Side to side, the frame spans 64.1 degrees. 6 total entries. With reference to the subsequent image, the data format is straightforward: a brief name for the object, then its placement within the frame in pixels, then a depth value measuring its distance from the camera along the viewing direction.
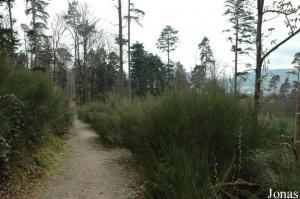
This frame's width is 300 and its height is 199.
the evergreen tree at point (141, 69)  34.46
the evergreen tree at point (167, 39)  35.19
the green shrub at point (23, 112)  4.36
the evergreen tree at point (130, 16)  18.18
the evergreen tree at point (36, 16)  20.10
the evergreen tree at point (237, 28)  24.26
